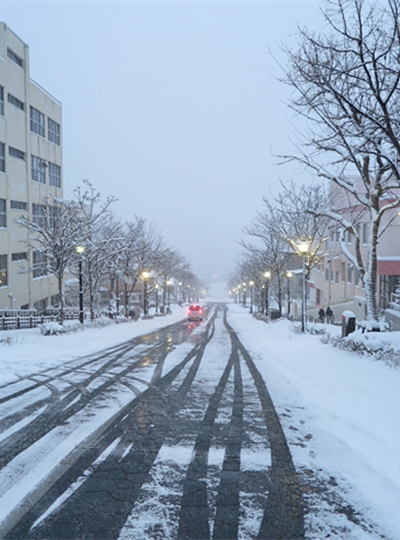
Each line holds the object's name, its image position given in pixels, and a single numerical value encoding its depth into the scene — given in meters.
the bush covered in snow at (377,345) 11.13
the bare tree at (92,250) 26.79
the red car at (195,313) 37.69
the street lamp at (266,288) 40.62
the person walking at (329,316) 30.10
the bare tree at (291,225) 29.52
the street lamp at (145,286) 38.15
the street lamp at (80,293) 23.64
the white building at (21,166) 33.43
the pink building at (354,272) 30.52
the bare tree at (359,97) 9.77
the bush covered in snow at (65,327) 20.27
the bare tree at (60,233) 21.89
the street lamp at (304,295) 20.08
